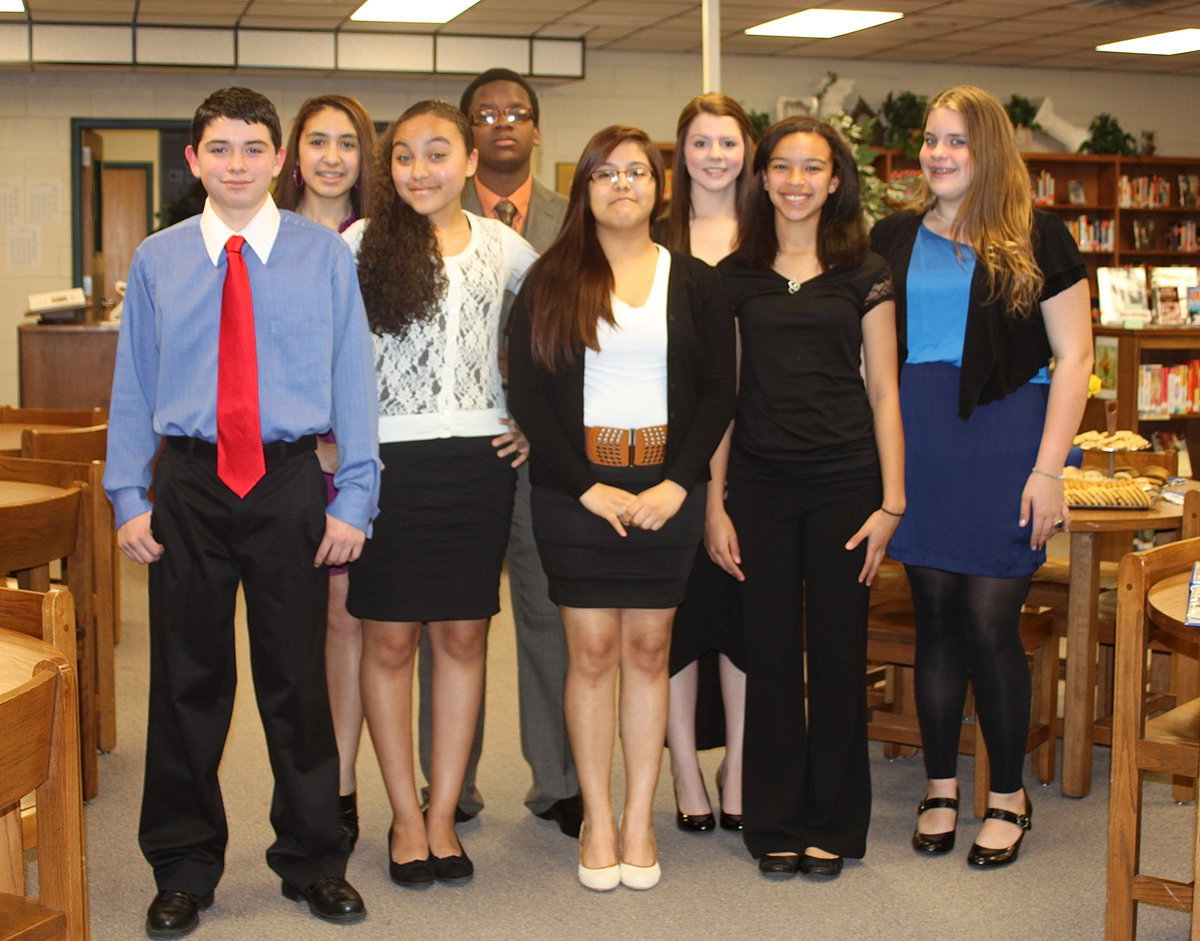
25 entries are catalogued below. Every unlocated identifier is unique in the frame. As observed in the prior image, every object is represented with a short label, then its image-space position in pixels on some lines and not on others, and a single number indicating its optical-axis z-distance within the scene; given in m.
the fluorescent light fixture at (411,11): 8.63
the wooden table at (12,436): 4.73
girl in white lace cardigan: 2.79
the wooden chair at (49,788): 1.51
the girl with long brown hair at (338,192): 3.04
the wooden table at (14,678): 1.82
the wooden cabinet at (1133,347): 7.53
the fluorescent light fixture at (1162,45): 10.09
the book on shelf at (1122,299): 7.55
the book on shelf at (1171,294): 7.66
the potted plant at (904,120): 10.41
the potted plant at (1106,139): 11.04
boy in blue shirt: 2.60
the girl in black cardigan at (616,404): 2.79
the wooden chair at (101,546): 3.88
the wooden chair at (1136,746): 2.45
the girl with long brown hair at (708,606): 3.04
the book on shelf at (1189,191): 11.41
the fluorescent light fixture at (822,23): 9.11
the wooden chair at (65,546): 3.27
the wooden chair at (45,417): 5.47
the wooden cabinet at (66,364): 8.01
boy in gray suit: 3.27
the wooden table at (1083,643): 3.52
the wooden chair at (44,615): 1.97
